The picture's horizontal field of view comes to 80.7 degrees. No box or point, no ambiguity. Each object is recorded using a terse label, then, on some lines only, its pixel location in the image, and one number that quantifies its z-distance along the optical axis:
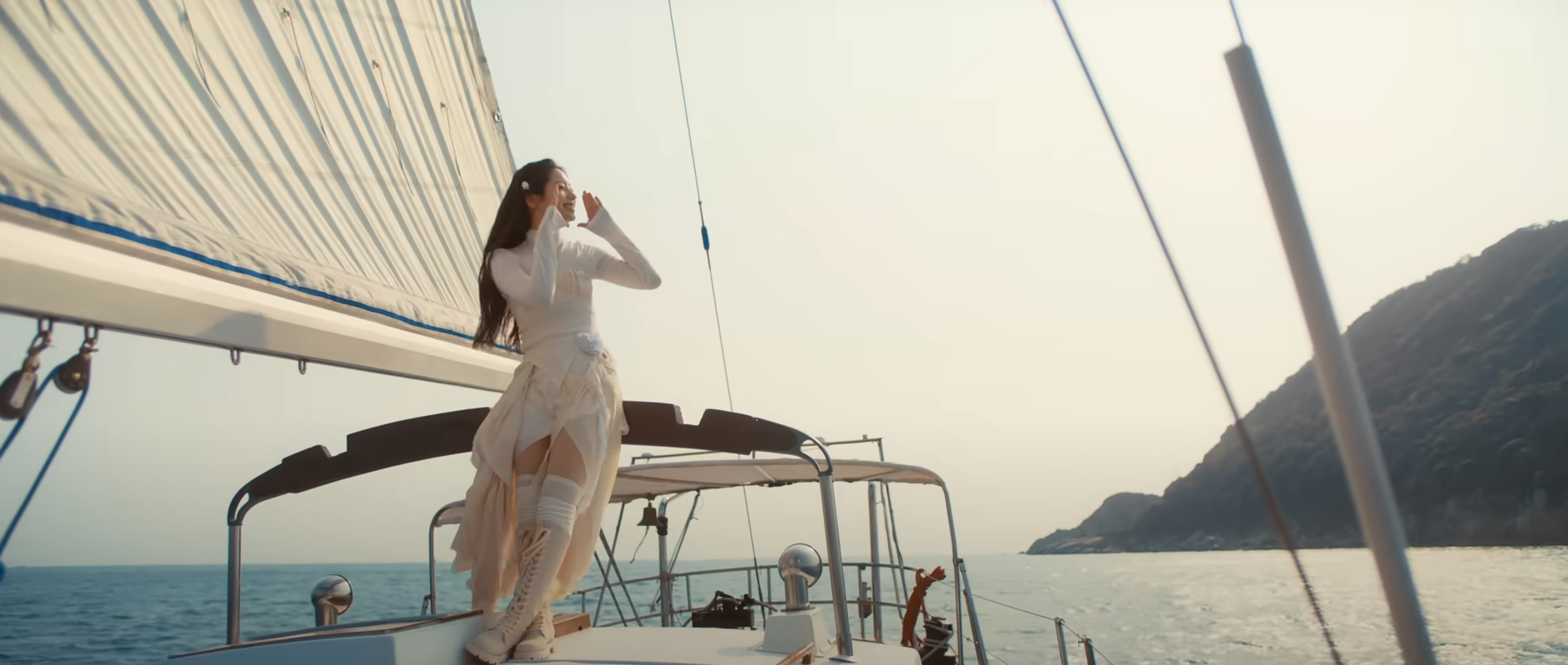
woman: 2.79
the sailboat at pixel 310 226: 1.70
